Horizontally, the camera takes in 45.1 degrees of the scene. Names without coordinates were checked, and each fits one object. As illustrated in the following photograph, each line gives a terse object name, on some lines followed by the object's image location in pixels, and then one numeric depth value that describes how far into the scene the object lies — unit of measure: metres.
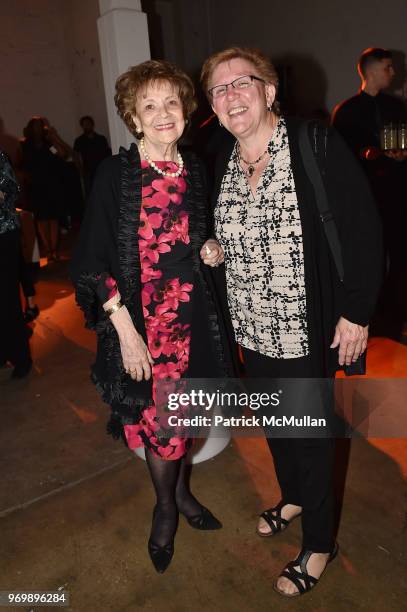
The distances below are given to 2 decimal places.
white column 3.41
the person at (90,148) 8.72
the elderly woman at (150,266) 1.56
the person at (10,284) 3.05
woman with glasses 1.42
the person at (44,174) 6.43
